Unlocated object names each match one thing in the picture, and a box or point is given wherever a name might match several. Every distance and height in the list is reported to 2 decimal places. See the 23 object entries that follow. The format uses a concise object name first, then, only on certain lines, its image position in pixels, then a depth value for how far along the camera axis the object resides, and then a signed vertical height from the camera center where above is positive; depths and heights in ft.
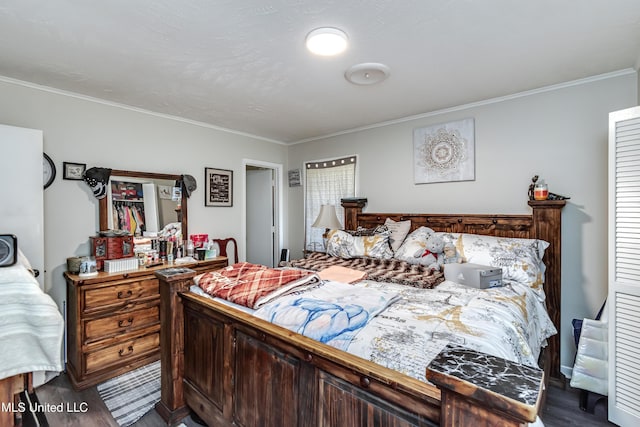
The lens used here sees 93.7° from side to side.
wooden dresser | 7.79 -3.14
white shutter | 5.98 -1.18
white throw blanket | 2.05 -0.82
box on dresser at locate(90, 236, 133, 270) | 8.82 -1.07
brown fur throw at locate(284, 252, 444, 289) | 7.29 -1.66
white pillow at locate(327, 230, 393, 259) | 9.76 -1.18
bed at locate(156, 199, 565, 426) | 3.16 -2.23
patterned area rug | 6.68 -4.50
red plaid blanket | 5.24 -1.37
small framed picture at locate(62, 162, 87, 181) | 8.74 +1.24
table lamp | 12.25 -0.33
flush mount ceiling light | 5.75 +3.40
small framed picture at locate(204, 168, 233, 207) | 12.18 +1.02
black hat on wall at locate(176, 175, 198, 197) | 11.11 +1.07
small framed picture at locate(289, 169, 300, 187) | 15.10 +1.71
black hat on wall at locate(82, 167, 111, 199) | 8.96 +0.99
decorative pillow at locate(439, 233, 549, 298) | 7.38 -1.17
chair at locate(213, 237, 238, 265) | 12.37 -1.39
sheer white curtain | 13.23 +1.11
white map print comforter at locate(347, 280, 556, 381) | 3.66 -1.72
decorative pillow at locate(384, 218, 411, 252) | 10.19 -0.71
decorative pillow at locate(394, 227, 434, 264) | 9.07 -1.09
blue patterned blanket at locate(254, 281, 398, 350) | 4.09 -1.53
